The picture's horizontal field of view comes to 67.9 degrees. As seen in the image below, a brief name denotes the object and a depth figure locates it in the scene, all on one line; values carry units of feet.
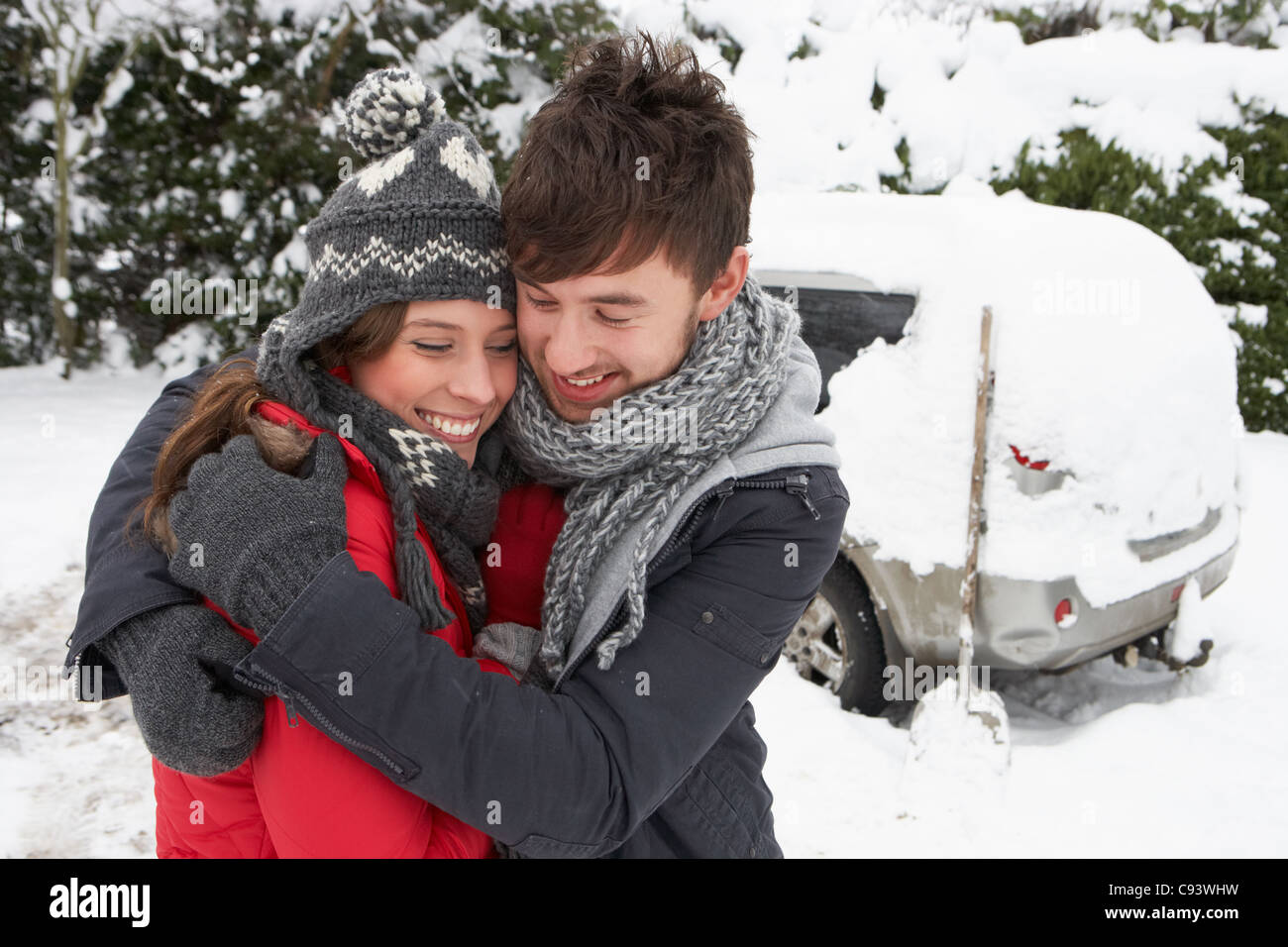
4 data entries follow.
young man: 3.89
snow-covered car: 11.60
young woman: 4.10
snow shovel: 11.40
